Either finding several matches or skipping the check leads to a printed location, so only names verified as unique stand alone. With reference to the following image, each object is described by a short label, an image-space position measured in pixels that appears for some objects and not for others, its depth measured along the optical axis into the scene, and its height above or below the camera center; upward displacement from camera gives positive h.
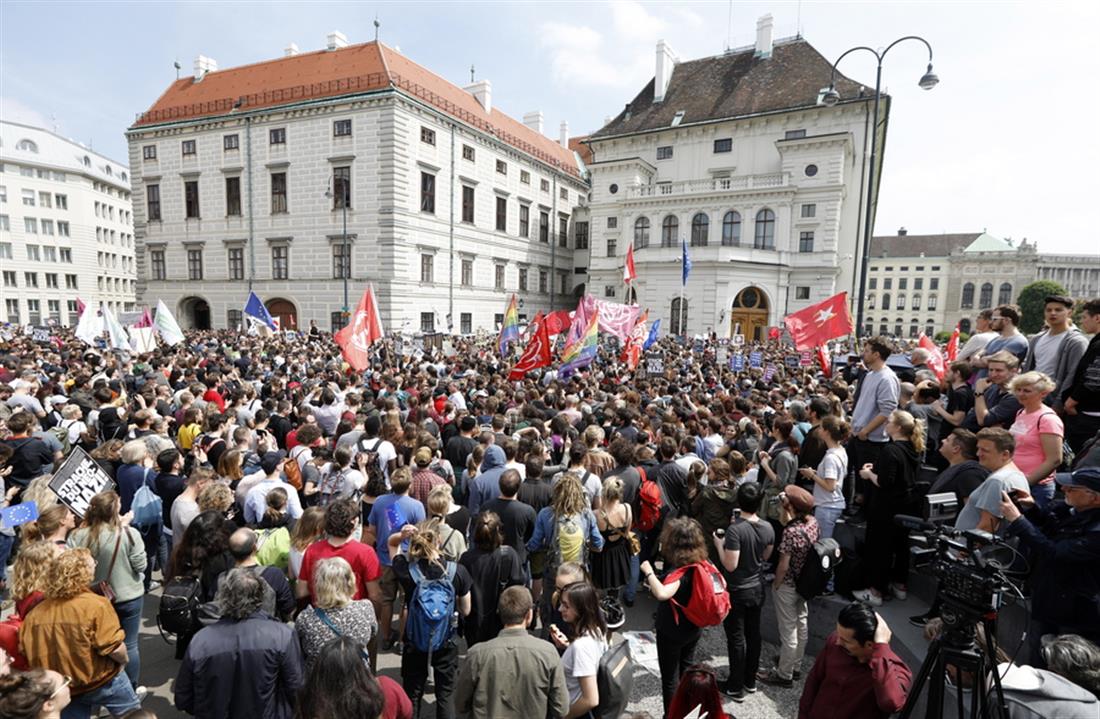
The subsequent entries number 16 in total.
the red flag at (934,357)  11.34 -1.09
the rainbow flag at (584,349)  13.16 -1.26
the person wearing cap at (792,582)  4.39 -2.33
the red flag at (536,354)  11.74 -1.26
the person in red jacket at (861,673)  2.81 -1.96
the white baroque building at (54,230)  58.84 +6.45
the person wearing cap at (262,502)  5.12 -2.00
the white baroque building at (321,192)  31.67 +6.21
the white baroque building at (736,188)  35.06 +7.88
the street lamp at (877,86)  12.30 +5.10
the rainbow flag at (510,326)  17.94 -1.01
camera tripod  2.60 -1.73
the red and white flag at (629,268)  18.08 +1.07
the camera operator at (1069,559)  3.15 -1.49
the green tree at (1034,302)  64.31 +0.77
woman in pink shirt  4.31 -1.04
